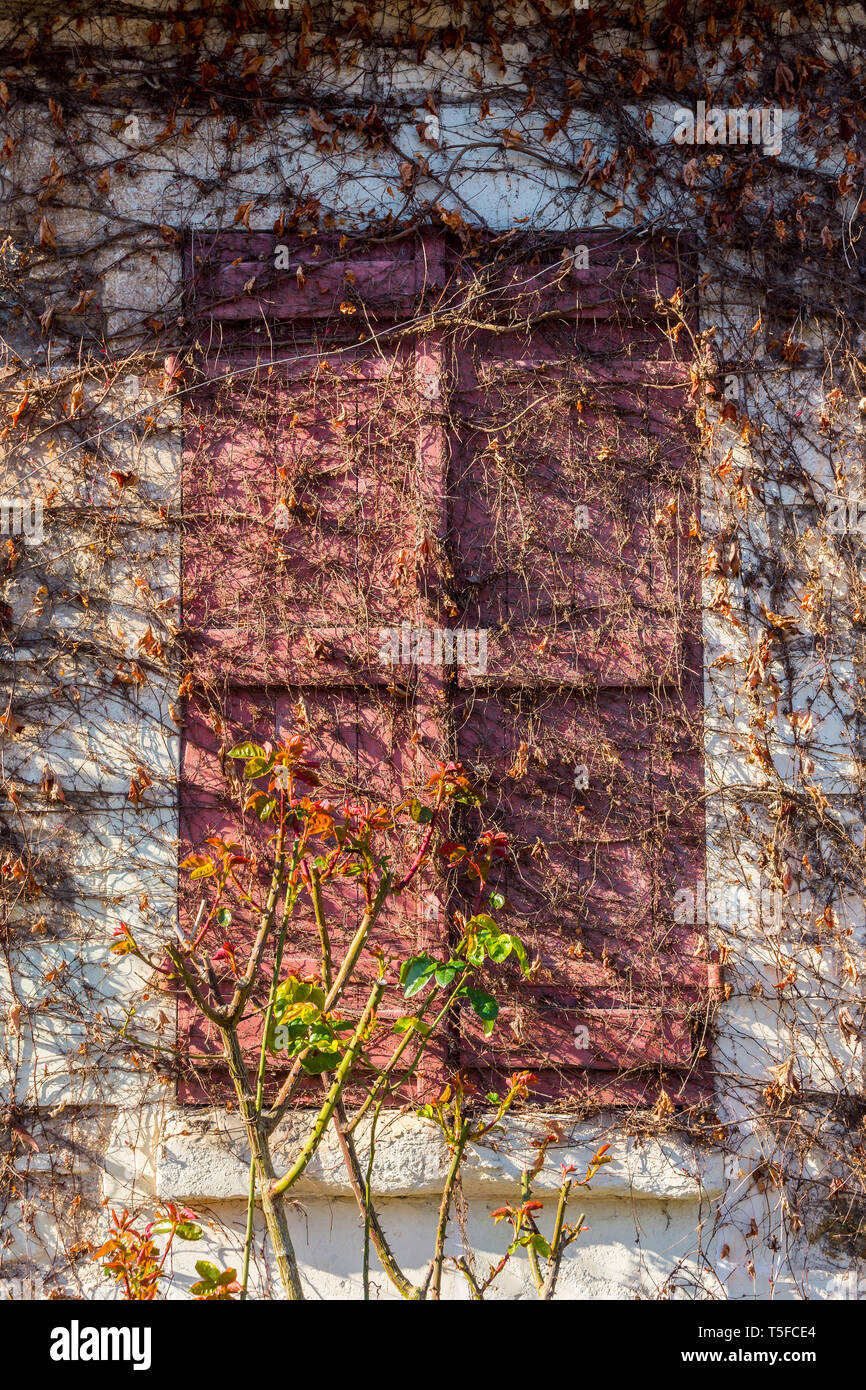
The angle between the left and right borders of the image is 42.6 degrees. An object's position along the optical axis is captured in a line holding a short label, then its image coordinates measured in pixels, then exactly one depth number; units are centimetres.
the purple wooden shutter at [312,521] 401
